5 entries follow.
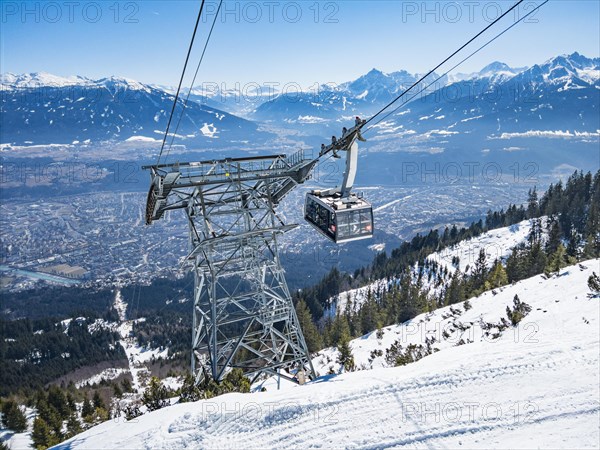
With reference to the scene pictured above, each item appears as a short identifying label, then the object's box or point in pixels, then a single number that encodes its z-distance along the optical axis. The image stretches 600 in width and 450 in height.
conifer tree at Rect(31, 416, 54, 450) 30.58
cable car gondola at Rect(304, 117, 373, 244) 16.34
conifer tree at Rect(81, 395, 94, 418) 36.19
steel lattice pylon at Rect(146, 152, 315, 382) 18.86
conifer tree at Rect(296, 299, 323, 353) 50.22
